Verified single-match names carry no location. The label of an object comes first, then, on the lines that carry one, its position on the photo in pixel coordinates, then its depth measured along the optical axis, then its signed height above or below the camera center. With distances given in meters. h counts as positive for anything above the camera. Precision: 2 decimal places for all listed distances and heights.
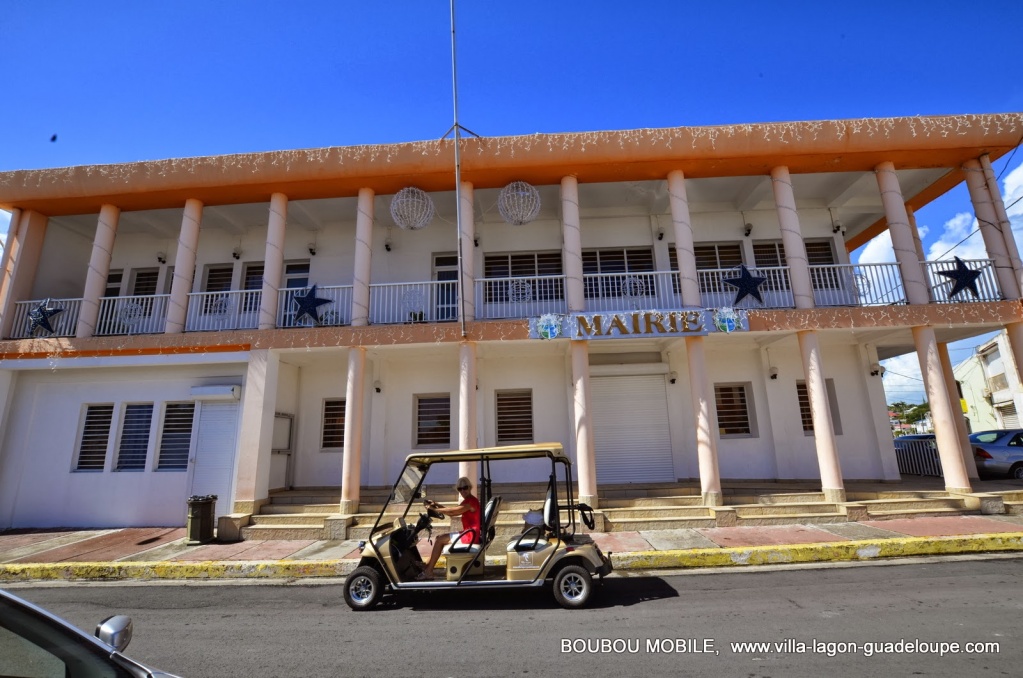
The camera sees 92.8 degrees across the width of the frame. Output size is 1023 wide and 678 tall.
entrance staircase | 9.64 -1.34
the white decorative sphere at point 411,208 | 11.23 +5.48
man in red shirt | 5.82 -0.83
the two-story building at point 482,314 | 10.77 +3.14
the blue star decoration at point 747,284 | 11.23 +3.55
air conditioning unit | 11.08 +1.43
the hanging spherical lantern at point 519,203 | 11.11 +5.47
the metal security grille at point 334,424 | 12.70 +0.75
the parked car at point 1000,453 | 12.70 -0.50
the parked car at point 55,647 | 2.08 -0.80
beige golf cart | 5.59 -1.24
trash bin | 9.59 -1.24
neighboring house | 26.19 +2.60
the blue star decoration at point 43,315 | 11.59 +3.41
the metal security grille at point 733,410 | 12.69 +0.81
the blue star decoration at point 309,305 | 11.35 +3.41
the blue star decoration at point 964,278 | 10.90 +3.44
